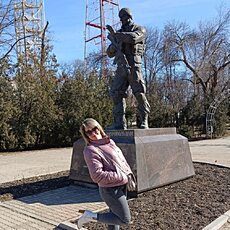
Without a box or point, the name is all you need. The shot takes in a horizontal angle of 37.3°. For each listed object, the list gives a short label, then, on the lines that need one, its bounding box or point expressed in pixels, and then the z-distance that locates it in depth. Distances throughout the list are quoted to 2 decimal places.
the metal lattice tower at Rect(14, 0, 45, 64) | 20.16
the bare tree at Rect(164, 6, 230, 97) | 29.02
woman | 3.25
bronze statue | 7.21
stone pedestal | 6.22
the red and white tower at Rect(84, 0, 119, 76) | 26.89
